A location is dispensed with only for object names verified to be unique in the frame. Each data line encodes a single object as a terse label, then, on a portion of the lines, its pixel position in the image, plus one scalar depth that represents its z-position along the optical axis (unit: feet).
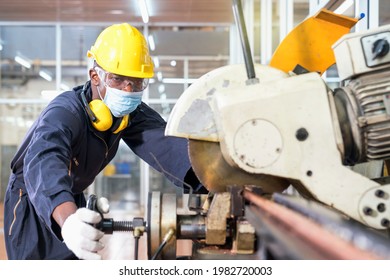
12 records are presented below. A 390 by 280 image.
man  5.87
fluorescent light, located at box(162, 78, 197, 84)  24.91
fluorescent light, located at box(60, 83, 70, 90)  25.07
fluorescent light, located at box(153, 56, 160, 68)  25.13
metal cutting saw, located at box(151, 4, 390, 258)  3.57
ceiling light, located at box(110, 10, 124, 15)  22.76
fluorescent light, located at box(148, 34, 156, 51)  24.93
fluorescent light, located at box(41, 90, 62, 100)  24.84
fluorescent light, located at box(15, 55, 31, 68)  26.99
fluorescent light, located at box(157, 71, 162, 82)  25.15
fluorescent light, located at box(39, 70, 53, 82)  26.15
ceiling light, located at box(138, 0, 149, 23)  21.58
